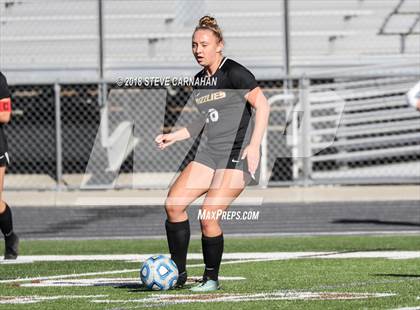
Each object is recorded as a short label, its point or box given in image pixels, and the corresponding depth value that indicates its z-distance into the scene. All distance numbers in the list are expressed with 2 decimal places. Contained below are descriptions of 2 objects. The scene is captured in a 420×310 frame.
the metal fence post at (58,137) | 39.00
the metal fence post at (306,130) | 38.91
